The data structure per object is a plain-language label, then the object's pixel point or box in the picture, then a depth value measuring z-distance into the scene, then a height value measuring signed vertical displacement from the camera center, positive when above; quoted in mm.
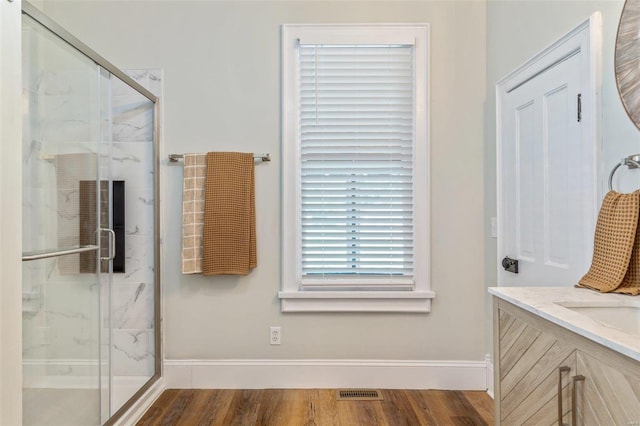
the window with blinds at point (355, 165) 2453 +282
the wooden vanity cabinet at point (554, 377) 781 -412
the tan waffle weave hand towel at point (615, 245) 1228 -123
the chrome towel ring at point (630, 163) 1301 +157
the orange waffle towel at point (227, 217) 2355 -50
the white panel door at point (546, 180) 1609 +136
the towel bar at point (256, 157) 2430 +330
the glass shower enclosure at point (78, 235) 1479 -118
